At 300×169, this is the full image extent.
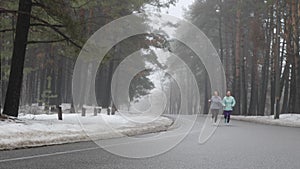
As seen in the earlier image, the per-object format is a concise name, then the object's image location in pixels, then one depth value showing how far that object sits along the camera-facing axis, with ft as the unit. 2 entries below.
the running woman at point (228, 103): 67.05
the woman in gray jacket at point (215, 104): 69.41
